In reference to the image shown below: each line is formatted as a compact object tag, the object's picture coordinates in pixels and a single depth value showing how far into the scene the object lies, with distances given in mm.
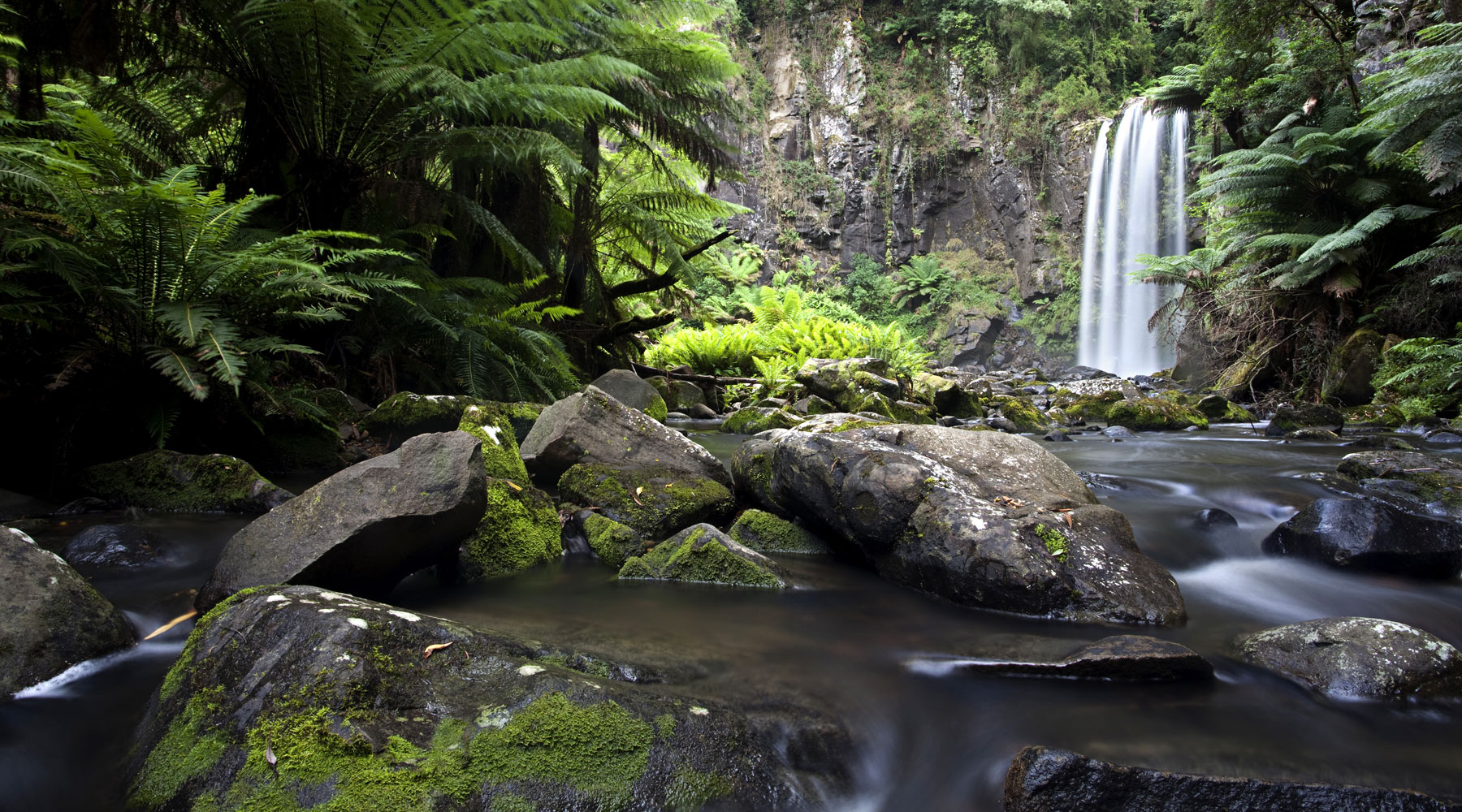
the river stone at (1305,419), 6758
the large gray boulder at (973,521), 2252
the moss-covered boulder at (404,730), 1154
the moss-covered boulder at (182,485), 2793
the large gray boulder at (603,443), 3637
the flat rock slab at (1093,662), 1770
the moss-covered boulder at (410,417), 3936
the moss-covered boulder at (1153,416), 7645
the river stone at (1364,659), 1716
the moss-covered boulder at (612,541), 2749
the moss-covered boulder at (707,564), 2516
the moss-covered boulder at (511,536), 2494
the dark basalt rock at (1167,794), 1283
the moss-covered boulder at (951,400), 8156
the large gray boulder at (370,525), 1976
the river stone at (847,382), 7575
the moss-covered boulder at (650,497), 3002
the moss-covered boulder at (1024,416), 7699
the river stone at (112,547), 2188
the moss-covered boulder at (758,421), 6805
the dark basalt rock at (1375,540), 2572
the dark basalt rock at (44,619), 1513
